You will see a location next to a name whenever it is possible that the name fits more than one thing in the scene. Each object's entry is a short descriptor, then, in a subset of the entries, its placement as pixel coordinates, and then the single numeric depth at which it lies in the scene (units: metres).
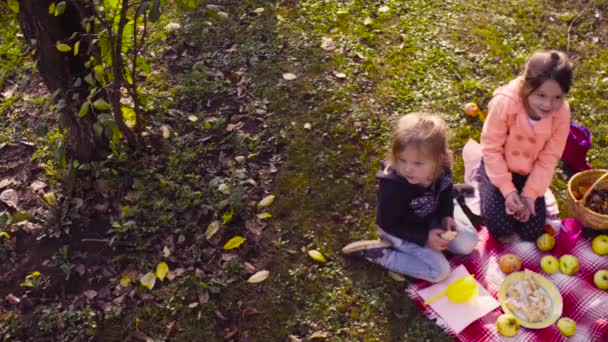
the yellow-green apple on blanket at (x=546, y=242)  4.05
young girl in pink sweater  3.93
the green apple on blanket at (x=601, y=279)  3.80
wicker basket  3.93
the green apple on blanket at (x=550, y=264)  3.93
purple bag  4.48
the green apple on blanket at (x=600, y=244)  3.97
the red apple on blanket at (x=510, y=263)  3.94
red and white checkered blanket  3.63
